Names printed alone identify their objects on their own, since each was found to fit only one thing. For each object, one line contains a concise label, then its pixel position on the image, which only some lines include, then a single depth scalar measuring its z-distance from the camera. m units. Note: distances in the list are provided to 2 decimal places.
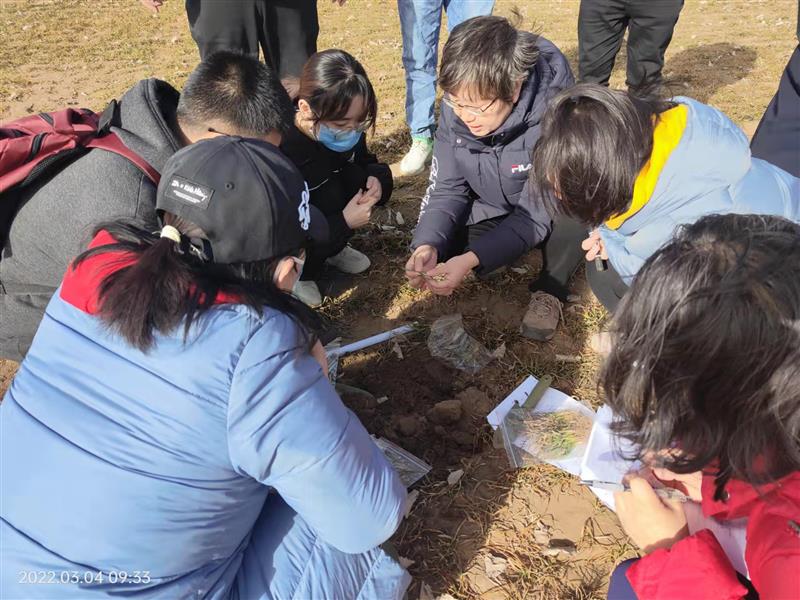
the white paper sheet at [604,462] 1.61
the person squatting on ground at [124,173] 2.01
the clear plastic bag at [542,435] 2.32
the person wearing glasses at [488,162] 2.54
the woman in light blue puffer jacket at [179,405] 1.28
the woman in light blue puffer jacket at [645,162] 1.92
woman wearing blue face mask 2.75
